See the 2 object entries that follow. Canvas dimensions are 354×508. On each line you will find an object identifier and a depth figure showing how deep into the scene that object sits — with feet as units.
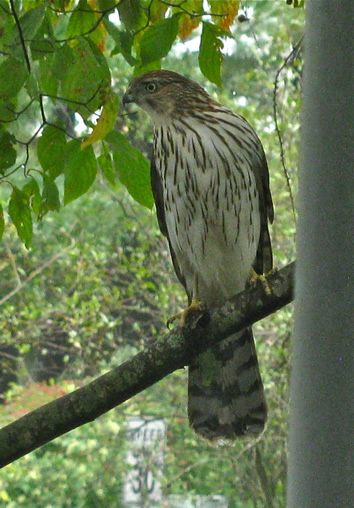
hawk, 20.29
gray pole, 10.72
